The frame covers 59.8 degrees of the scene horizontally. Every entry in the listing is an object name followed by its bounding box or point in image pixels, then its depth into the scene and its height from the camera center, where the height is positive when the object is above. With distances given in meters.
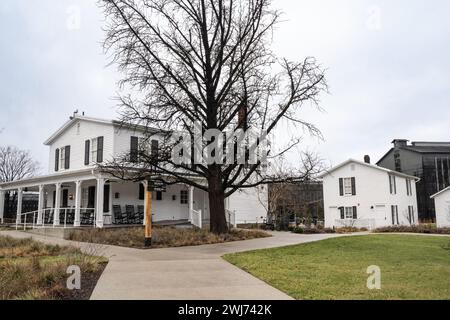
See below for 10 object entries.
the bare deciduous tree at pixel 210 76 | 16.77 +5.99
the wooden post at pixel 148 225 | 13.88 -0.37
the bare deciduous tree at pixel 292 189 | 17.55 +1.64
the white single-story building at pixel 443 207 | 30.44 +0.34
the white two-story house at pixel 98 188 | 21.84 +1.72
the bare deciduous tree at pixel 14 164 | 48.65 +6.59
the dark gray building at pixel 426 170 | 40.16 +4.36
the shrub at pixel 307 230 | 23.62 -1.08
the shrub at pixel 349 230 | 27.05 -1.22
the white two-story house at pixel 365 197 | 31.39 +1.27
